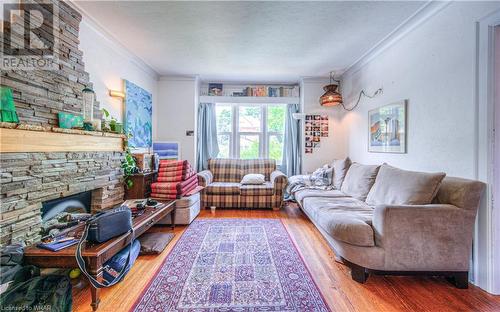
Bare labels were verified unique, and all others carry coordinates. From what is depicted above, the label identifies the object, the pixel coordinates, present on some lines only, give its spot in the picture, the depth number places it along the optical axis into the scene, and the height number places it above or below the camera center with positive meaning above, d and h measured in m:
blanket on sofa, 3.55 -0.45
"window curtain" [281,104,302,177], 4.63 +0.25
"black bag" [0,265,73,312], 1.30 -0.86
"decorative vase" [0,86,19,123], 1.46 +0.32
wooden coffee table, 1.48 -0.71
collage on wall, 4.41 +0.49
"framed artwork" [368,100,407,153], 2.64 +0.35
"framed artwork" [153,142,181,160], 4.13 +0.08
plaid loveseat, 3.83 -0.69
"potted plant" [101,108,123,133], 2.59 +0.36
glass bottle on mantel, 2.24 +0.52
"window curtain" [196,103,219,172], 4.64 +0.44
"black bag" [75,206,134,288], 1.47 -0.57
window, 4.87 +0.54
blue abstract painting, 3.21 +0.62
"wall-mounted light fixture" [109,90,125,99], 2.83 +0.79
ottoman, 3.06 -0.80
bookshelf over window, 4.64 +1.32
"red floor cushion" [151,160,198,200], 3.06 -0.39
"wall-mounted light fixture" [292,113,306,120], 4.31 +0.76
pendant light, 3.88 +1.02
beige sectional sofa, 1.73 -0.63
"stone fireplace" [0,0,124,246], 1.52 +0.06
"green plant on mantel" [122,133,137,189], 2.91 -0.17
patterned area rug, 1.56 -1.04
